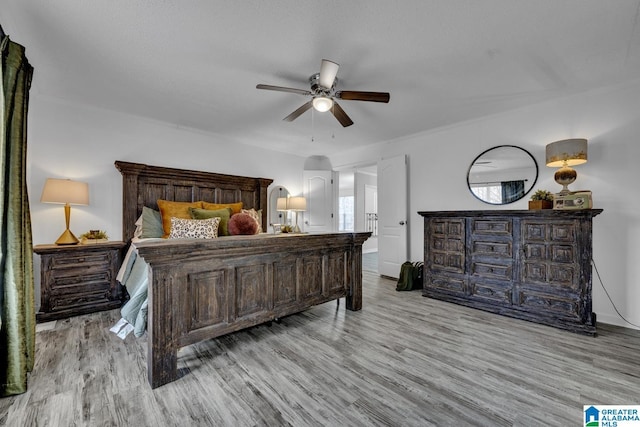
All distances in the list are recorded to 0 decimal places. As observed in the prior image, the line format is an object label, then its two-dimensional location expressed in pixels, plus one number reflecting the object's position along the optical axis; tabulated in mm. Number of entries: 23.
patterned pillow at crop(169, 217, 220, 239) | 3299
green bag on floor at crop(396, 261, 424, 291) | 3955
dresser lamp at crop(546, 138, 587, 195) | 2738
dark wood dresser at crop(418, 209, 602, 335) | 2580
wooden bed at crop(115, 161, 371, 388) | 1743
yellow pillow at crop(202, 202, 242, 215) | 4055
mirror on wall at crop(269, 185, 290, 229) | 5184
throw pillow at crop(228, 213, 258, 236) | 2924
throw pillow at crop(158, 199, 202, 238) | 3592
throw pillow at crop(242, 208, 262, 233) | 4380
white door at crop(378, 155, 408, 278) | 4520
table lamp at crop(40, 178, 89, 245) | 2867
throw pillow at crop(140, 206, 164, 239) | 3475
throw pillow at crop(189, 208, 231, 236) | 3761
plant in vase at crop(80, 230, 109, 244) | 3209
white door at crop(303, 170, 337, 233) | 5715
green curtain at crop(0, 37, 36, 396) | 1618
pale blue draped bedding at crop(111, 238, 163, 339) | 2279
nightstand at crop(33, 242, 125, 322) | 2787
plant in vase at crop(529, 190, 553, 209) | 2914
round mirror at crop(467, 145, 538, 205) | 3381
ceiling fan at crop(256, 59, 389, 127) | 2121
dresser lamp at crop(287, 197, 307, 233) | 4957
